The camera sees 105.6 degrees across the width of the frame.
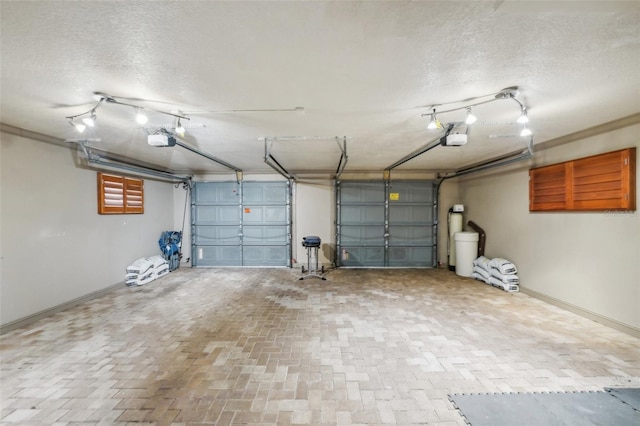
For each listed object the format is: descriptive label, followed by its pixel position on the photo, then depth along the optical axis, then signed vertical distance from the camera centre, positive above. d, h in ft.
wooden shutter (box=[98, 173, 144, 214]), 15.78 +1.14
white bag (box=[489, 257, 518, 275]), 16.15 -3.66
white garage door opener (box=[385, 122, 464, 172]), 10.90 +3.88
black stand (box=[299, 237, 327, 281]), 19.65 -4.15
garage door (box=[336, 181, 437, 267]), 23.18 -1.07
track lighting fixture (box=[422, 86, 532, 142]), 7.85 +3.86
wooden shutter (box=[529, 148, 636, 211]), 10.27 +1.43
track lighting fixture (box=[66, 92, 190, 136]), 8.20 +3.79
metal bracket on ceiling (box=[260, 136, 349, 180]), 12.76 +3.80
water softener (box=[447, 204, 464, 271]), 21.40 -1.16
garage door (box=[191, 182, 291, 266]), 23.50 -0.85
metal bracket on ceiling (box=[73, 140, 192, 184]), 13.56 +3.04
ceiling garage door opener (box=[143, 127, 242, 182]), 11.54 +3.79
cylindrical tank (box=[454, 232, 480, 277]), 19.53 -3.06
